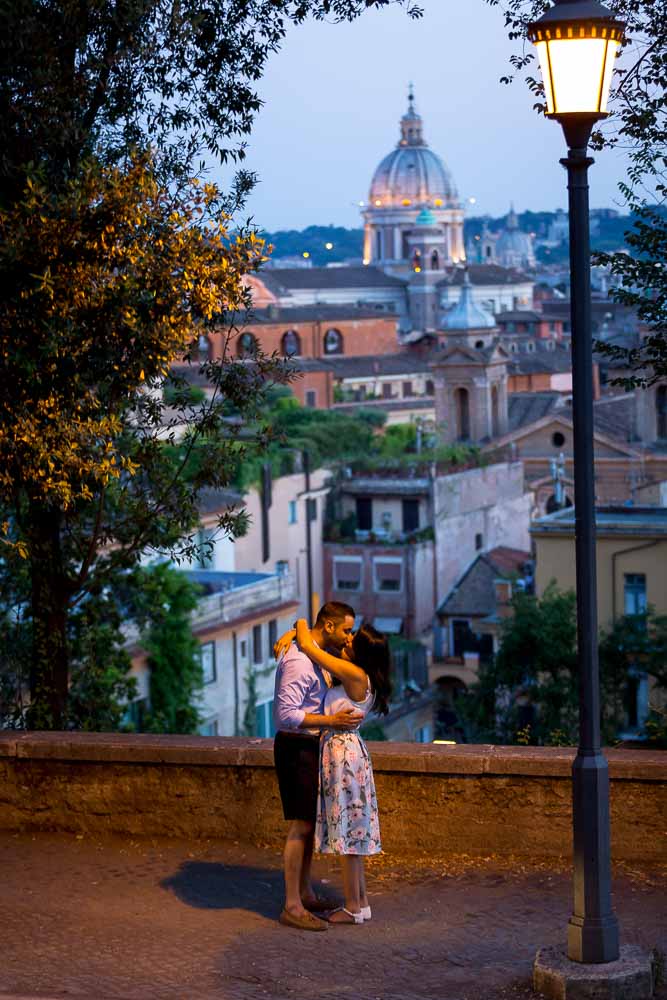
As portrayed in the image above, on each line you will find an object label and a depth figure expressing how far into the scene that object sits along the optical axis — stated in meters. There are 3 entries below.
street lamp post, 9.97
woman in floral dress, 11.42
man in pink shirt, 11.45
